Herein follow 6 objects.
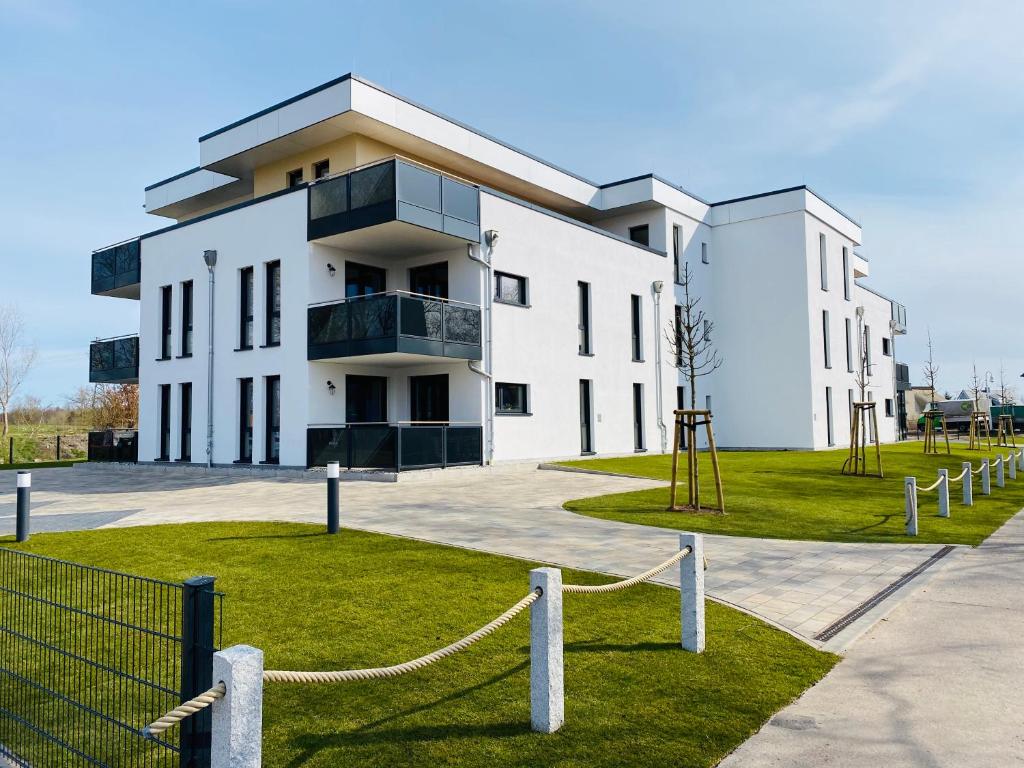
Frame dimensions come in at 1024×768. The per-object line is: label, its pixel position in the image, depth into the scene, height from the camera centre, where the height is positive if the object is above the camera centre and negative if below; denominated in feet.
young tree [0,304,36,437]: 136.26 +7.64
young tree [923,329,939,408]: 136.67 +9.45
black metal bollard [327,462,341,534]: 29.99 -3.21
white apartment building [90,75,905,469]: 60.08 +12.80
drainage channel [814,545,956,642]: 17.48 -5.42
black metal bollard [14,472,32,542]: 29.71 -3.41
